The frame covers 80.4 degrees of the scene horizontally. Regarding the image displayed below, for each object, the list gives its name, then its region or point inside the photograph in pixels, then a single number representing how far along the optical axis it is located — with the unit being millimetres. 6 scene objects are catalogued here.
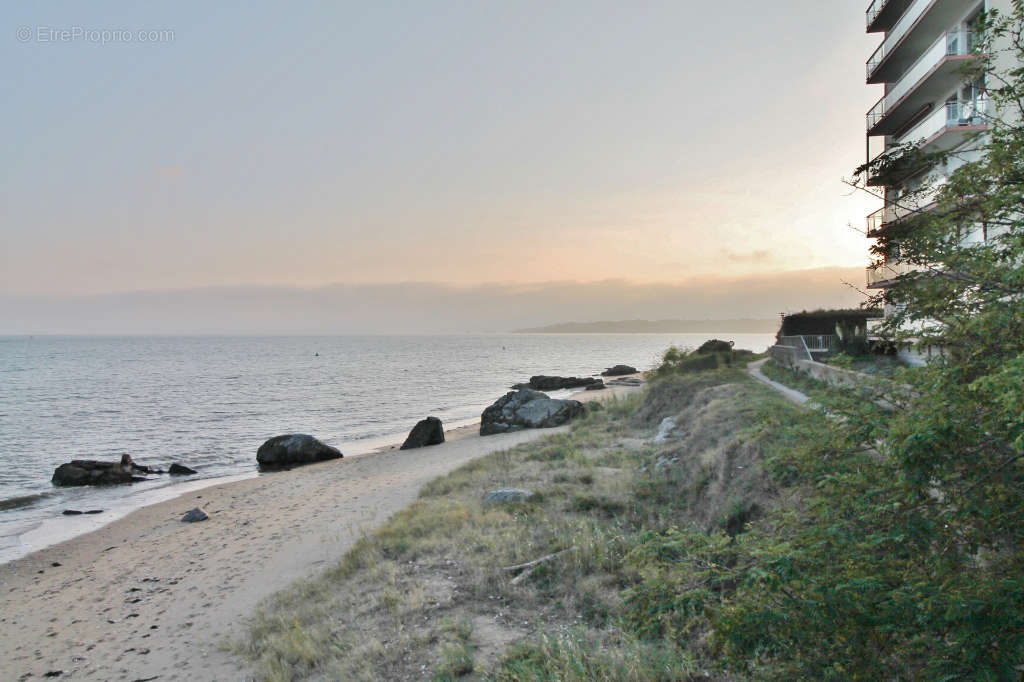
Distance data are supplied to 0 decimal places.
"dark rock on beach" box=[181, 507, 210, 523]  19125
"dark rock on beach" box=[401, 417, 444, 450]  30359
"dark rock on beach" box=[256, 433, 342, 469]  29047
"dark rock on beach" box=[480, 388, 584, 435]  31734
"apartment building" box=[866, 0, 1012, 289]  21734
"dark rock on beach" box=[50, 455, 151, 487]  25359
